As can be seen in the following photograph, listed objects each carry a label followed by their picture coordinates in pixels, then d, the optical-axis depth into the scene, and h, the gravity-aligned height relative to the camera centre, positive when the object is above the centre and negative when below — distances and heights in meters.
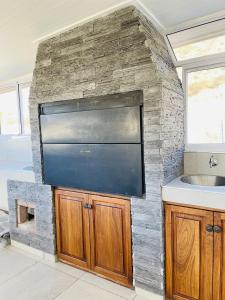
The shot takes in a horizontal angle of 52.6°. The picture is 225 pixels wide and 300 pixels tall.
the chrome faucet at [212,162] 2.07 -0.26
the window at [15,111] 3.48 +0.44
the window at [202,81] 2.05 +0.51
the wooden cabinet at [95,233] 1.93 -0.88
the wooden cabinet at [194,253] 1.54 -0.85
